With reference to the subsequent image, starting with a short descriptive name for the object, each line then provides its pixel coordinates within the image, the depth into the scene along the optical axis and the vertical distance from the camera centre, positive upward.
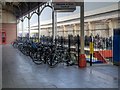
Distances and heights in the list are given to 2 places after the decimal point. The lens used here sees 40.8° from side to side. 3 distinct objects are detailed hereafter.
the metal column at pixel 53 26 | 10.80 +0.83
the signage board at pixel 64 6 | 7.11 +1.46
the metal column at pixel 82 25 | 7.37 +0.61
